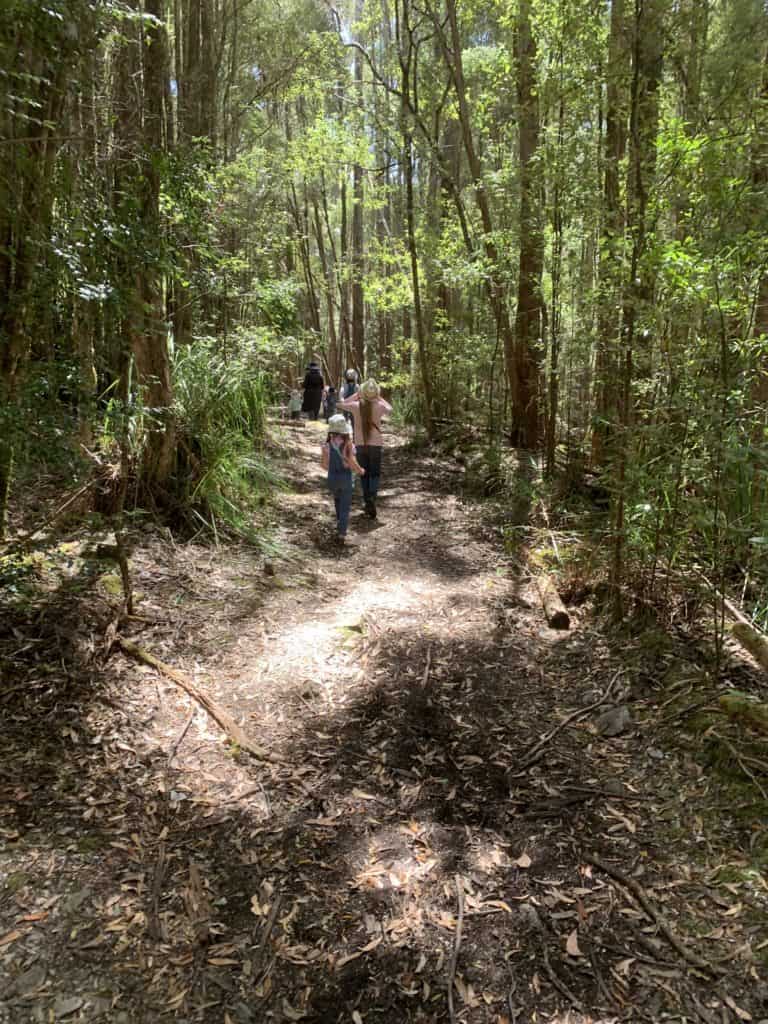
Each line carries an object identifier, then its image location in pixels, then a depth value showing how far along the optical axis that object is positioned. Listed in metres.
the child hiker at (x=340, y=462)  6.21
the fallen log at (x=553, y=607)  4.57
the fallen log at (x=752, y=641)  3.24
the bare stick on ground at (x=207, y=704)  3.19
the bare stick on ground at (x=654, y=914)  2.09
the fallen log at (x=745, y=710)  2.91
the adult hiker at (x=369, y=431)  7.29
